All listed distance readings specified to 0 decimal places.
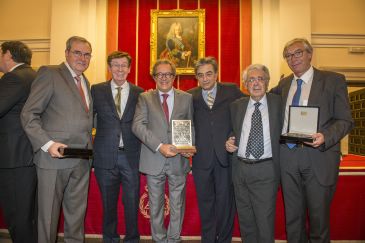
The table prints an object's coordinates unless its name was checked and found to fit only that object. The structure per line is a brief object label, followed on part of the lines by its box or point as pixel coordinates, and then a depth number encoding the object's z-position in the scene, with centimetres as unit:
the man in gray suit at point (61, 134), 221
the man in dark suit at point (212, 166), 269
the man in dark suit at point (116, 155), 269
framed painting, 693
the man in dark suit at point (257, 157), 235
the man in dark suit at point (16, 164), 233
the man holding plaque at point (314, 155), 229
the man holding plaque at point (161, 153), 256
